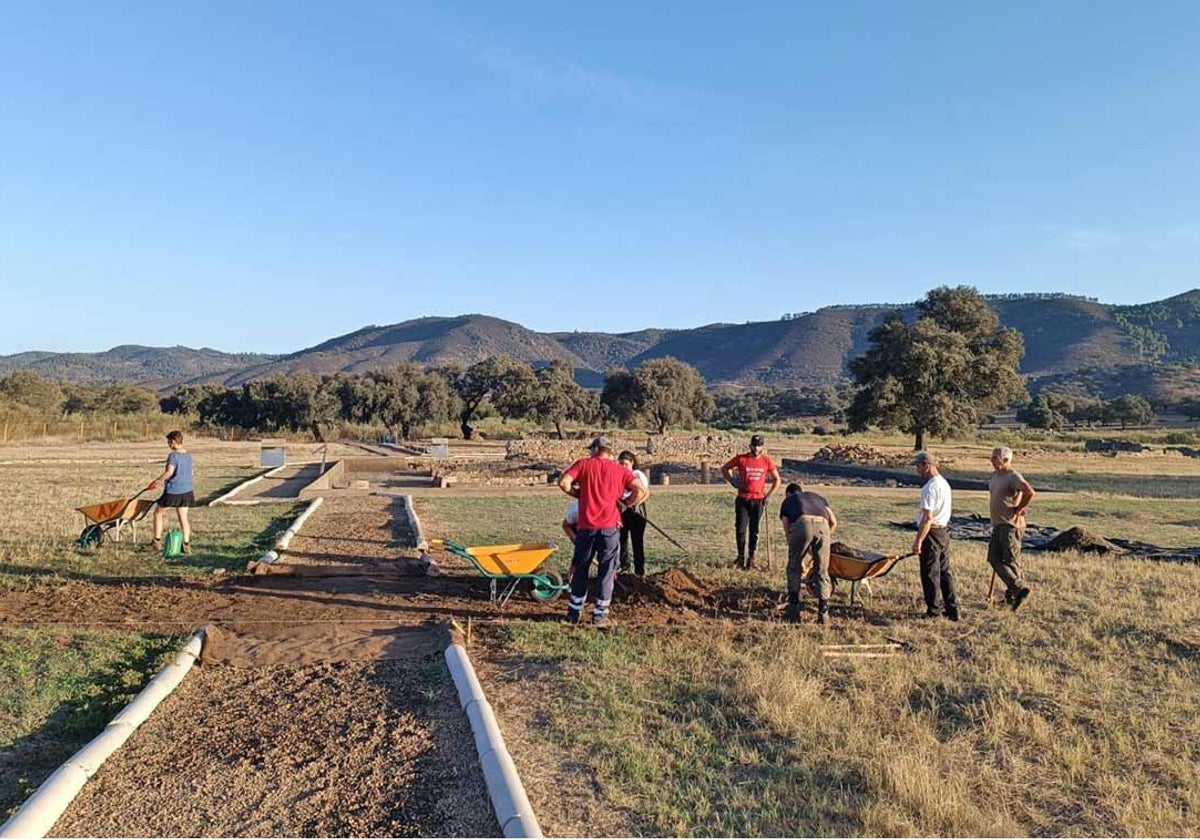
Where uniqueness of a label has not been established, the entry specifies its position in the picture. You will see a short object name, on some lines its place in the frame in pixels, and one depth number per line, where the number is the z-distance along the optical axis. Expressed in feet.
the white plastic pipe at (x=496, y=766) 12.07
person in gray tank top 34.53
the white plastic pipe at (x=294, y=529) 36.29
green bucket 34.06
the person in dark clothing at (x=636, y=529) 31.58
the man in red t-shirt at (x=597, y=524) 24.22
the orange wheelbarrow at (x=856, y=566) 26.16
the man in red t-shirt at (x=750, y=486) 32.50
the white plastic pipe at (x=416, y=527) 36.22
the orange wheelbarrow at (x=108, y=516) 35.35
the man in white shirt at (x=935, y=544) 25.72
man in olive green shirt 27.02
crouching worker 25.45
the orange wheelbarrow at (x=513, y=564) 26.17
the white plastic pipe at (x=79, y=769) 12.01
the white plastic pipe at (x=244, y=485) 55.88
